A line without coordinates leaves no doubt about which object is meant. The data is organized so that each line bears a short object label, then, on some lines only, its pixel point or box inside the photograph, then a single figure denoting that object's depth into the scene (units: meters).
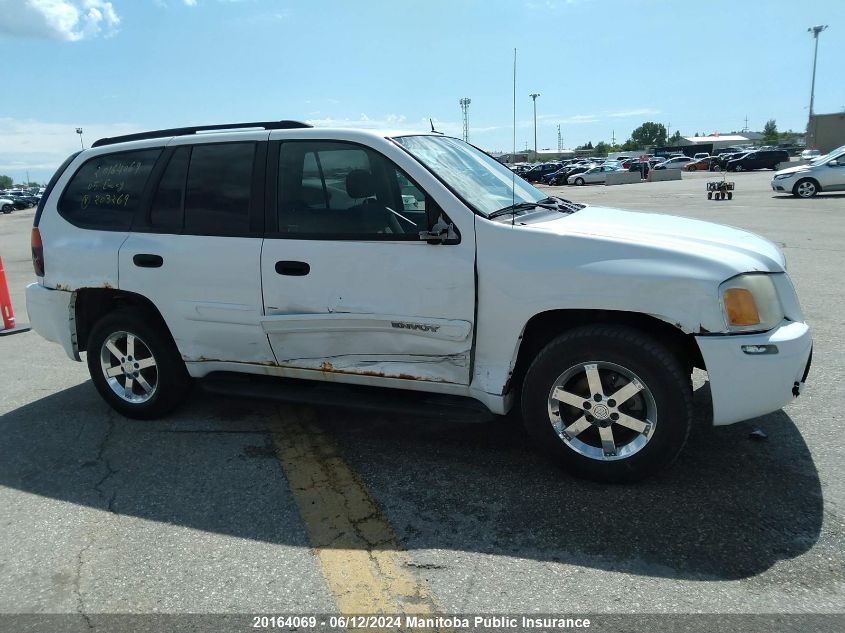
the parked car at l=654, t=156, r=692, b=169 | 59.97
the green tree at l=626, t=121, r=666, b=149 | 159.19
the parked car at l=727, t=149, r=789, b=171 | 49.84
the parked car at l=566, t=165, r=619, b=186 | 48.16
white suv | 3.32
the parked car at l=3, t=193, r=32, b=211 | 52.62
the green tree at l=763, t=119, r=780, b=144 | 127.37
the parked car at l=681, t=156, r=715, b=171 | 60.42
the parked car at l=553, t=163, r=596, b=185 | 50.94
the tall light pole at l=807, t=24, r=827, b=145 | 71.99
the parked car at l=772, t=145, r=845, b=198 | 21.95
